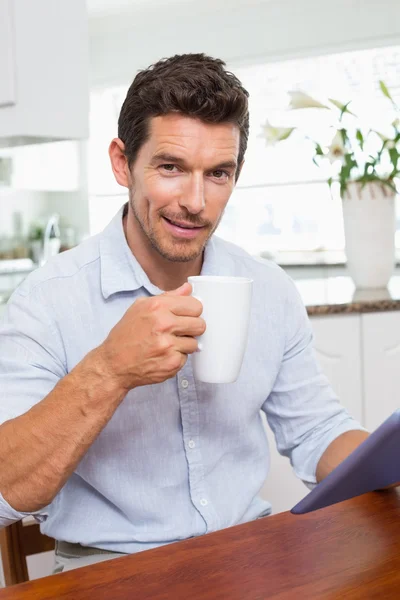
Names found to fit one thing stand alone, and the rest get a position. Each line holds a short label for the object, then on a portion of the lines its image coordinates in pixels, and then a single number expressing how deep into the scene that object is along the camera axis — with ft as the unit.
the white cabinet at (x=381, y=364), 7.50
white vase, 8.15
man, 3.69
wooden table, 2.30
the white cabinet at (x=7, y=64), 5.08
